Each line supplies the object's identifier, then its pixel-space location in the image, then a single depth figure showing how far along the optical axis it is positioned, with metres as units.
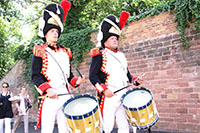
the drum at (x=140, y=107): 2.68
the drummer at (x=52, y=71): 2.51
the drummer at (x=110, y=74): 3.01
